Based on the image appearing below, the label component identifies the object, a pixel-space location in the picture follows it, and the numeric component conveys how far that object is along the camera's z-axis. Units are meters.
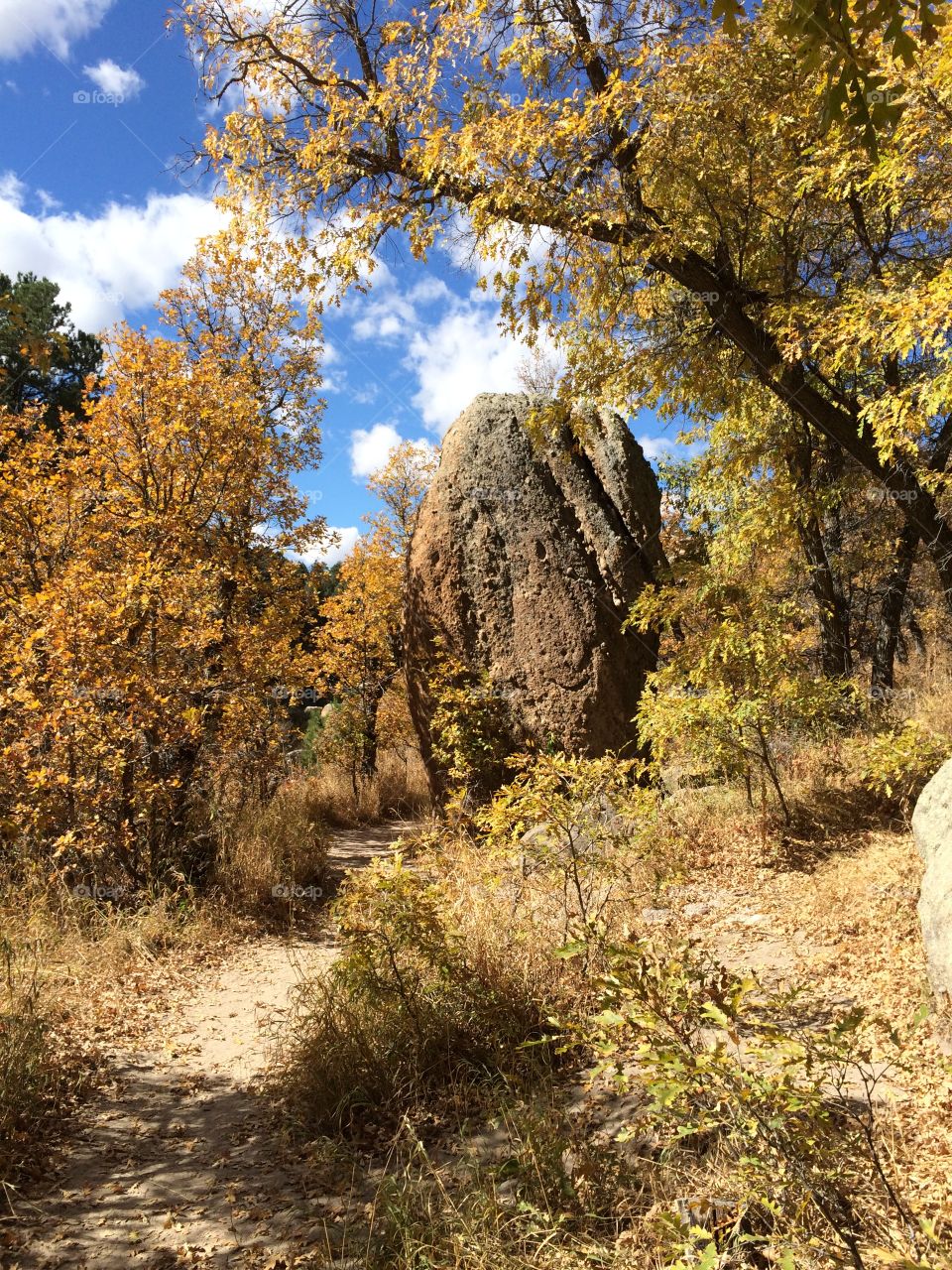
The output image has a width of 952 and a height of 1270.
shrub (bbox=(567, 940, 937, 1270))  2.07
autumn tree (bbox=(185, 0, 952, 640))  5.32
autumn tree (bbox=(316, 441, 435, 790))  13.91
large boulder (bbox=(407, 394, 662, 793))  8.19
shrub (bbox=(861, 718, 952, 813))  5.31
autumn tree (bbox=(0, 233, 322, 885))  6.05
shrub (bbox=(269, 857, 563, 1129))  3.68
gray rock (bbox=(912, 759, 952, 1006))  3.34
